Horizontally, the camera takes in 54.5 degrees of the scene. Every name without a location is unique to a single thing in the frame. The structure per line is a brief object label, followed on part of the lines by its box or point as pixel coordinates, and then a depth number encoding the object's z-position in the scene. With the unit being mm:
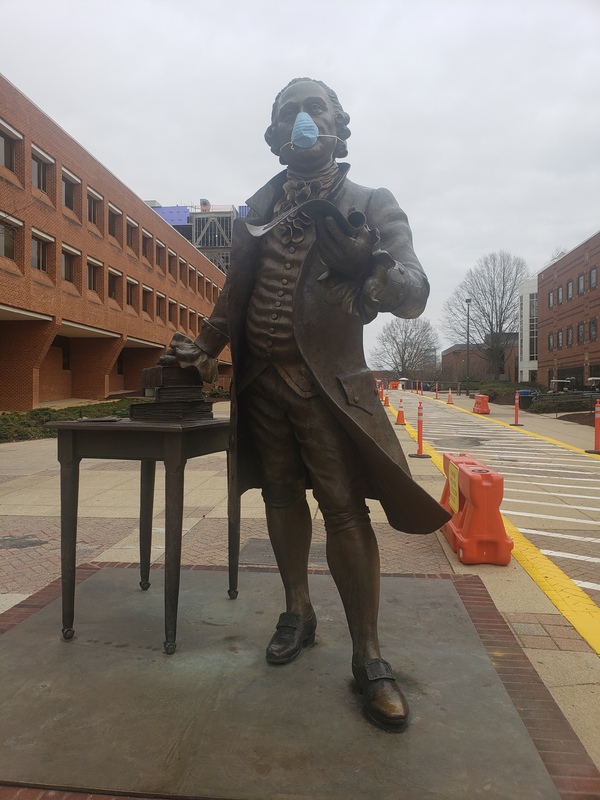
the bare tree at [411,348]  79250
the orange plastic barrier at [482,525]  4680
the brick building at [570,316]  42031
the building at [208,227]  77188
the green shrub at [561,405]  26823
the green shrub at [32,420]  15826
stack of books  2941
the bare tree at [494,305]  60719
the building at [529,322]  60500
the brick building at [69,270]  20484
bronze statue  2354
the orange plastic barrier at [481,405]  26594
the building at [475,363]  69006
